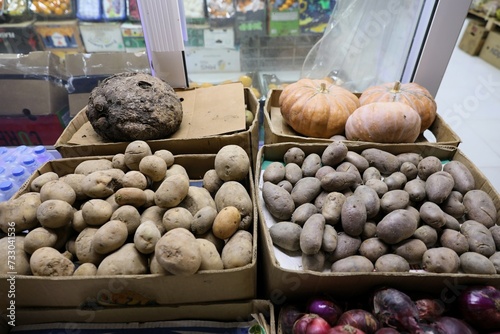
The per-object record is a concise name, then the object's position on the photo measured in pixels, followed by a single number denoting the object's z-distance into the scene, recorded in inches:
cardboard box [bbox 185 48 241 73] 96.1
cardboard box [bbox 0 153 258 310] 33.7
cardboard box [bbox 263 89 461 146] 52.7
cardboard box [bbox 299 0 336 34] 86.8
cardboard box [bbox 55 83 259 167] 51.6
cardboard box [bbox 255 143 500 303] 33.3
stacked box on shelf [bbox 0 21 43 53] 84.3
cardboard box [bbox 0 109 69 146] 73.7
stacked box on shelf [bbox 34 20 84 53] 85.3
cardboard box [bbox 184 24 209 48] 88.9
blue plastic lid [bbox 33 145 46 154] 57.9
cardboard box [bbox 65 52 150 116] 72.1
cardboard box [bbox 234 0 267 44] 87.0
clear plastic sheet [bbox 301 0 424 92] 72.6
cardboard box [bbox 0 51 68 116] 72.3
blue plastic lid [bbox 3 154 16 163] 55.3
